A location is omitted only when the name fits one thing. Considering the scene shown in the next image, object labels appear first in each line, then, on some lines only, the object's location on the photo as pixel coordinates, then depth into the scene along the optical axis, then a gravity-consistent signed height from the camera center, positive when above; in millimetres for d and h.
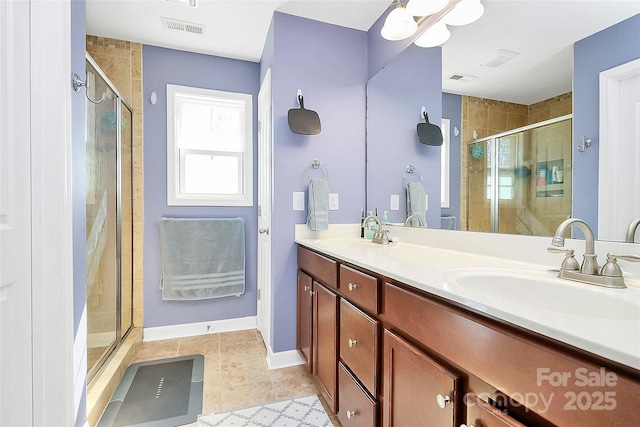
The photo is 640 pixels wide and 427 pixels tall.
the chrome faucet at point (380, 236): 1844 -165
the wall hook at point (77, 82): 1172 +507
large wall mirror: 958 +410
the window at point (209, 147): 2490 +547
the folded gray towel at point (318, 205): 1991 +30
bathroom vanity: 466 -303
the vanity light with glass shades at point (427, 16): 1403 +1011
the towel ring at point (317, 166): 2066 +306
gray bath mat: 1502 -1064
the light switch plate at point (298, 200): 2037 +65
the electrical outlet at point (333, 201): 2111 +61
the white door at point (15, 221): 892 -37
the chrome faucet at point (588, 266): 770 -155
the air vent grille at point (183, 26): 2088 +1329
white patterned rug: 1461 -1061
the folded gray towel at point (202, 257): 2412 -404
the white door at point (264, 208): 2121 +11
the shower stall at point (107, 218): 1733 -62
